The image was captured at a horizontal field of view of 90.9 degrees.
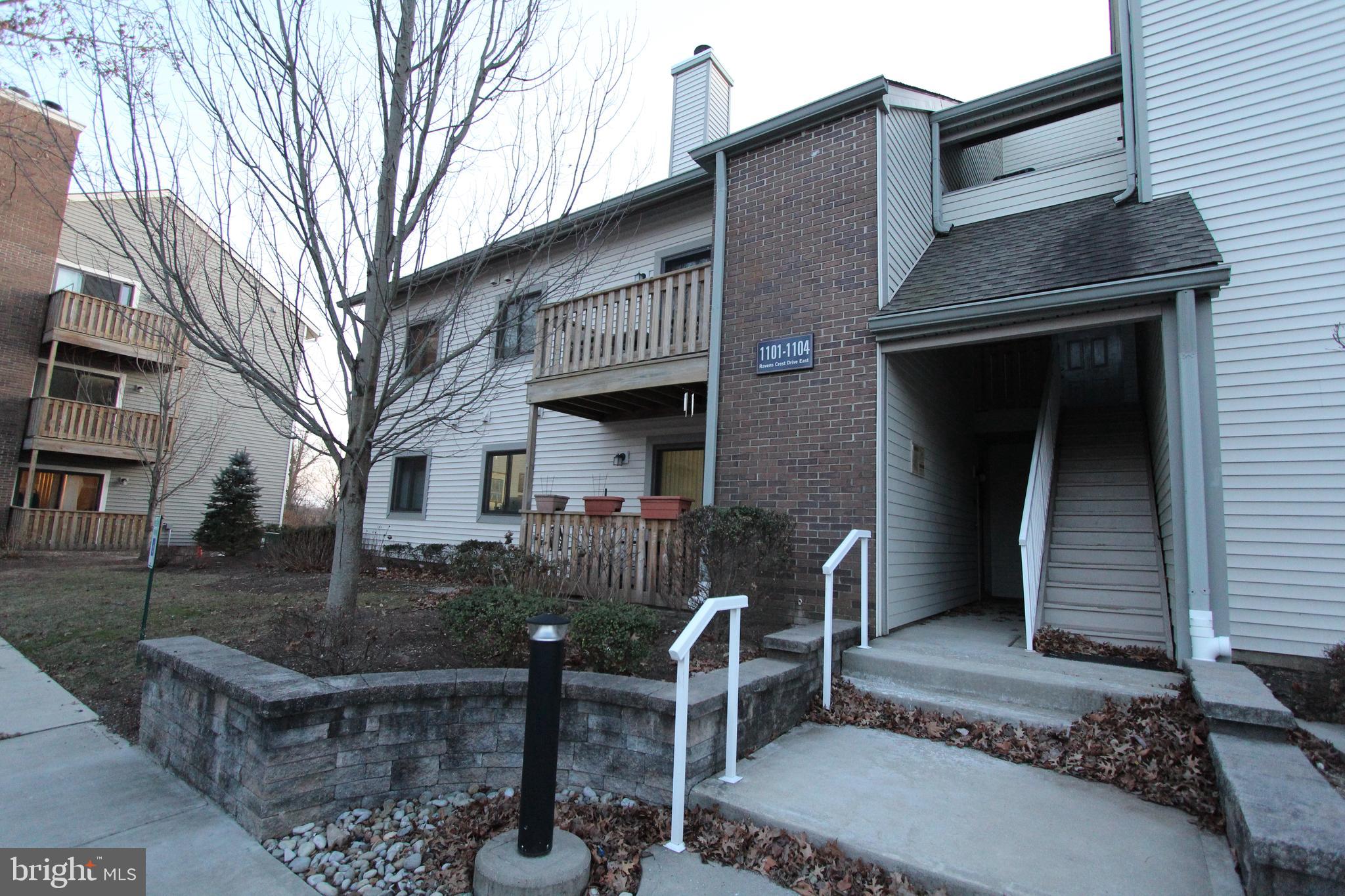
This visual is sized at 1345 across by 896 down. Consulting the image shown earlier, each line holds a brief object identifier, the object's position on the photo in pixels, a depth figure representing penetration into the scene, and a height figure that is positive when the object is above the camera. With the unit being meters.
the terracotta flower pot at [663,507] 7.20 +0.14
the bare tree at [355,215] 4.72 +2.18
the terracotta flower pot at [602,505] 7.96 +0.14
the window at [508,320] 5.10 +1.56
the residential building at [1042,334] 5.30 +1.89
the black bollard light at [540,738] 2.70 -0.92
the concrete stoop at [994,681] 4.18 -1.00
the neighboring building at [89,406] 15.10 +2.17
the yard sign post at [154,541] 5.49 -0.36
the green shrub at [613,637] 4.08 -0.75
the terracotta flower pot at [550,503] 8.66 +0.15
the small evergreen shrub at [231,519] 14.28 -0.37
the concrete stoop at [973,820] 2.59 -1.32
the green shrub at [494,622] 4.22 -0.72
